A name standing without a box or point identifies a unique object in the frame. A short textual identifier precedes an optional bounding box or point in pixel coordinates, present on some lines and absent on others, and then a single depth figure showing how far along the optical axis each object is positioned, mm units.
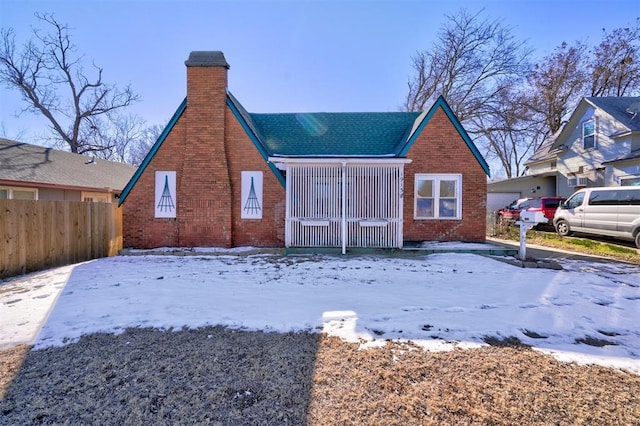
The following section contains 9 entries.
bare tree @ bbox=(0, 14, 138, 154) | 22719
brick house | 9305
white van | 9719
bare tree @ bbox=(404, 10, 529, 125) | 24156
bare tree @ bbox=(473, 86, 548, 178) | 24562
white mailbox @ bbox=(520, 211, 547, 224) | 7430
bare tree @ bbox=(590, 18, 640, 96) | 23805
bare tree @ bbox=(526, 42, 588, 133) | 26047
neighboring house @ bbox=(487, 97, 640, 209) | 15346
